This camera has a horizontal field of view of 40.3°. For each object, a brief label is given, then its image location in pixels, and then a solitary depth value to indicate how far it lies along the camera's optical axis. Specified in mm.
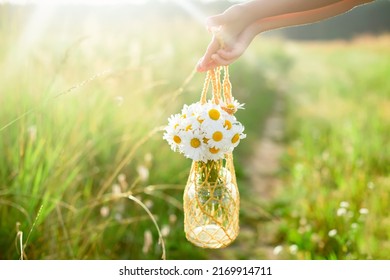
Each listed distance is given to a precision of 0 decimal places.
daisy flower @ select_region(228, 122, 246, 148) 1825
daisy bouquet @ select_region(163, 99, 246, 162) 1809
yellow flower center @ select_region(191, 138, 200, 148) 1826
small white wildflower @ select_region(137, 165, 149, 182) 2603
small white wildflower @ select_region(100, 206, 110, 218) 2707
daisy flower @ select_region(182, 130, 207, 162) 1822
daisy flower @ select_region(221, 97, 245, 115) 1919
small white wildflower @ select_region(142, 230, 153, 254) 2438
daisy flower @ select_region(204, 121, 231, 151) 1800
